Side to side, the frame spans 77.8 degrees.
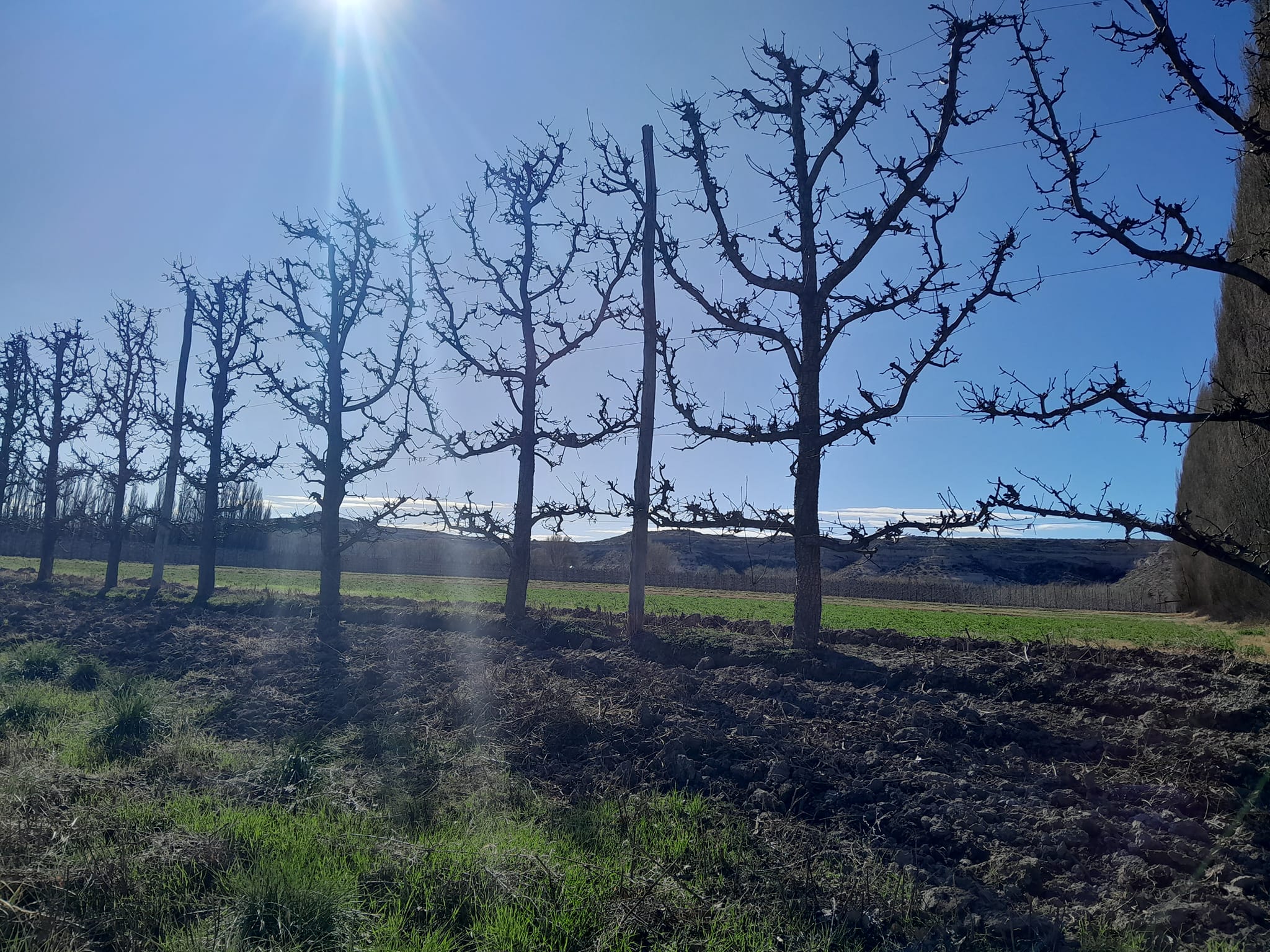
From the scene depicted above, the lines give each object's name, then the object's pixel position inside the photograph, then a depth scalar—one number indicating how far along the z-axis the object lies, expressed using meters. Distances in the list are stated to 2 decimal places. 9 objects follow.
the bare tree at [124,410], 27.12
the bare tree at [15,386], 29.80
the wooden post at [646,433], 13.19
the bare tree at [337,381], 18.88
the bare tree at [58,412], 28.84
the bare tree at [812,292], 10.59
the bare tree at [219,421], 23.25
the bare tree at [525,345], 16.39
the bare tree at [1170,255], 6.11
